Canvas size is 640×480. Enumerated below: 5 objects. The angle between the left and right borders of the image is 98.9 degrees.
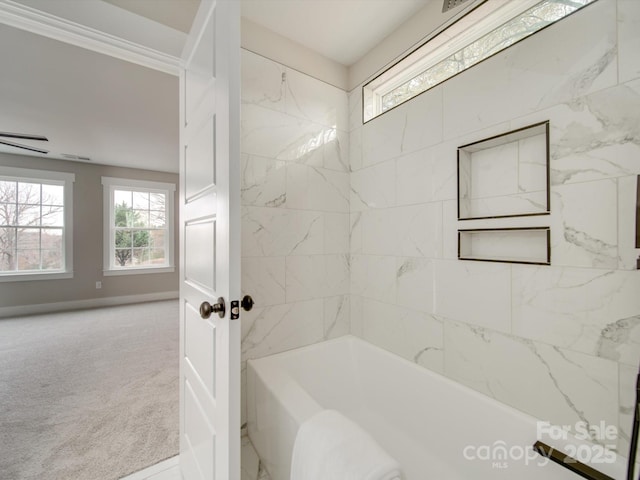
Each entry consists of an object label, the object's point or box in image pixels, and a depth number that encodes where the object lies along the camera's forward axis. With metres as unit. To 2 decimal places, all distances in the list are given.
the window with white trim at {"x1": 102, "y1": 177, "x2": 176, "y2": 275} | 5.04
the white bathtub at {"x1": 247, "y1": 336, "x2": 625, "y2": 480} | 1.15
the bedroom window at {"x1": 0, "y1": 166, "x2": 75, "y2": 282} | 4.28
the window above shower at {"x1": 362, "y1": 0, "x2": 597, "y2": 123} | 1.20
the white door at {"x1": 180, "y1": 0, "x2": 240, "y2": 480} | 0.91
